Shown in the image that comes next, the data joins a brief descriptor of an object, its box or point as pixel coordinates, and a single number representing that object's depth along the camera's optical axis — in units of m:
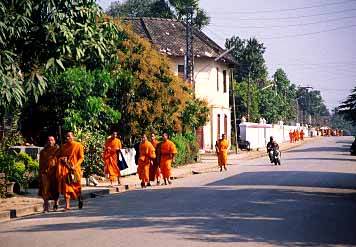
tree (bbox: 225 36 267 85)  94.56
